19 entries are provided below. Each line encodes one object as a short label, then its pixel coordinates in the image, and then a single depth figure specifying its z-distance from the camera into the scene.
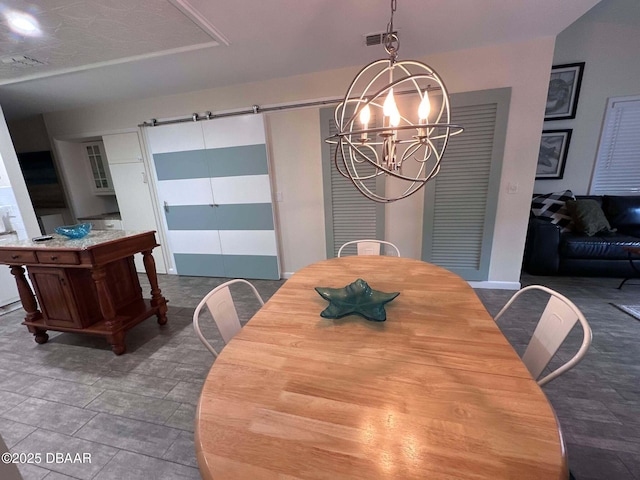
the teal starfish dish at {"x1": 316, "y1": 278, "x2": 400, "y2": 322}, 1.13
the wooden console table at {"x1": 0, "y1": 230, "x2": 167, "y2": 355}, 1.91
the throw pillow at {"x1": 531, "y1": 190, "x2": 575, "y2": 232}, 3.23
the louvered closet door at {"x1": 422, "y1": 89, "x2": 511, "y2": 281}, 2.50
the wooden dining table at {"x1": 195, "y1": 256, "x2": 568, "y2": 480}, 0.57
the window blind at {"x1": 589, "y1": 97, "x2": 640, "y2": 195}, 3.17
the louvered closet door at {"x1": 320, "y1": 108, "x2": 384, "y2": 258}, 2.93
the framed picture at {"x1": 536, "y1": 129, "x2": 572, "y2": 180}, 3.38
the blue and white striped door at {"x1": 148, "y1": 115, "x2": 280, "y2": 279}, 3.13
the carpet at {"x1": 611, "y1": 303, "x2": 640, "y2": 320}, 2.26
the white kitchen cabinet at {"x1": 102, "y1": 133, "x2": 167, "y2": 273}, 3.54
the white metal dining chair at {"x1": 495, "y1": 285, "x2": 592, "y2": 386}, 0.99
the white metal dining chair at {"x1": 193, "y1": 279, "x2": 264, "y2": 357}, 1.18
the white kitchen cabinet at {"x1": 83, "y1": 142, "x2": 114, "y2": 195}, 4.15
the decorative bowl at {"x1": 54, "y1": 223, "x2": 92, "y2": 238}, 2.09
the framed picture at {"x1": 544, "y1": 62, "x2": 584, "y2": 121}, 3.21
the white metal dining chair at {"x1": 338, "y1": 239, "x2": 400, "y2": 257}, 2.21
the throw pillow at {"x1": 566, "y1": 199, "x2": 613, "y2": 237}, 2.97
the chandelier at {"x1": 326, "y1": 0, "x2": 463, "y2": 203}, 2.53
